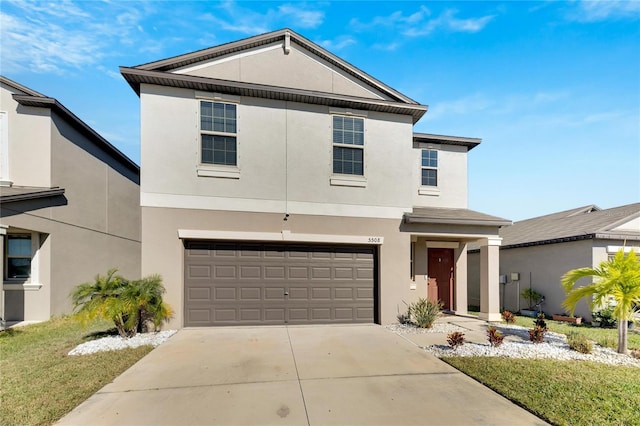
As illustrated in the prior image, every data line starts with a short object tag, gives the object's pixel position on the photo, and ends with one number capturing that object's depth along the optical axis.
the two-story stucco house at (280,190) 8.98
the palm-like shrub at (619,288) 6.82
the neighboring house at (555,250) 11.67
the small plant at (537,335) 7.55
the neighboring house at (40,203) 10.38
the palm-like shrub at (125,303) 7.27
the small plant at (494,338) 7.22
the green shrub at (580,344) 6.98
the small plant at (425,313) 9.33
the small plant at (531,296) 13.52
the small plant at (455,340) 7.17
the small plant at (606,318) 10.85
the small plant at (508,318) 10.33
